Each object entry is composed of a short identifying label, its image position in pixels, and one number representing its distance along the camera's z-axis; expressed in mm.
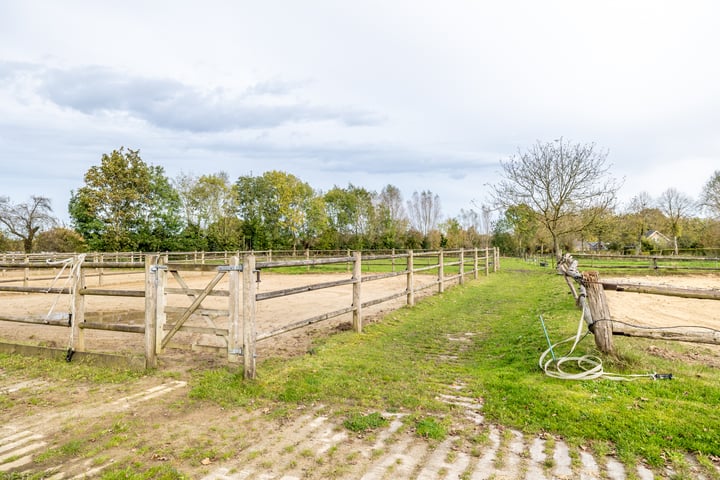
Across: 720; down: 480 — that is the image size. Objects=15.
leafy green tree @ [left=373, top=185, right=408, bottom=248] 47438
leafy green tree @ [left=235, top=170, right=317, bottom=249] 43250
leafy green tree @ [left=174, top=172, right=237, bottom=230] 39406
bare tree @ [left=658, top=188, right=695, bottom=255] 37719
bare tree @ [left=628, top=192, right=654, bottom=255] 38375
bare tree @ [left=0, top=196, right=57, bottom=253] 35031
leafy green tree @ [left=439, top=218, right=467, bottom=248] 52719
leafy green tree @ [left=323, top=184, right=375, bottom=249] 48125
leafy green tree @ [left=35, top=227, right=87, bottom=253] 37069
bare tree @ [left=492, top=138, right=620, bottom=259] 18641
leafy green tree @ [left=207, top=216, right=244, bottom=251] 39656
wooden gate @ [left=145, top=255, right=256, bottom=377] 4227
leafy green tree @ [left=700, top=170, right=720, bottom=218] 31688
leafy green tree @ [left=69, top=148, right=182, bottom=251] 32684
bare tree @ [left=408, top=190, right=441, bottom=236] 56688
